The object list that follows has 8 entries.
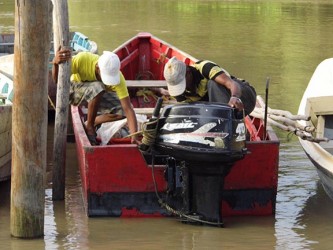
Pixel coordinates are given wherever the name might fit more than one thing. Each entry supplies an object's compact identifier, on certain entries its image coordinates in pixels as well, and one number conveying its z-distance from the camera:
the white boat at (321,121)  12.63
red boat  11.78
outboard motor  10.96
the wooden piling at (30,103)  10.68
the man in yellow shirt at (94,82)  12.60
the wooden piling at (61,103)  12.45
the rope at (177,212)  11.61
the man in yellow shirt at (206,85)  12.02
